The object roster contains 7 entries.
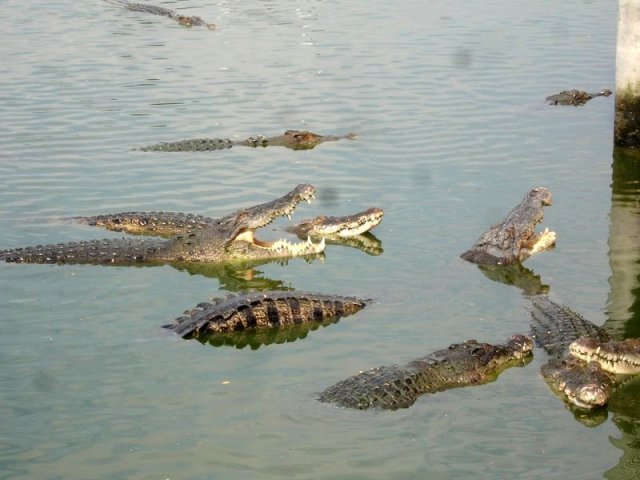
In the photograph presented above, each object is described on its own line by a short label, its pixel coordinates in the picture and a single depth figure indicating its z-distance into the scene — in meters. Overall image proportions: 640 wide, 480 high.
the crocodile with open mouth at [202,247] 11.64
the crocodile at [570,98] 17.92
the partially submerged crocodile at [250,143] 16.05
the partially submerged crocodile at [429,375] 7.99
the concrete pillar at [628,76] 14.78
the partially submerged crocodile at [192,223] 12.41
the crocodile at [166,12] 26.03
